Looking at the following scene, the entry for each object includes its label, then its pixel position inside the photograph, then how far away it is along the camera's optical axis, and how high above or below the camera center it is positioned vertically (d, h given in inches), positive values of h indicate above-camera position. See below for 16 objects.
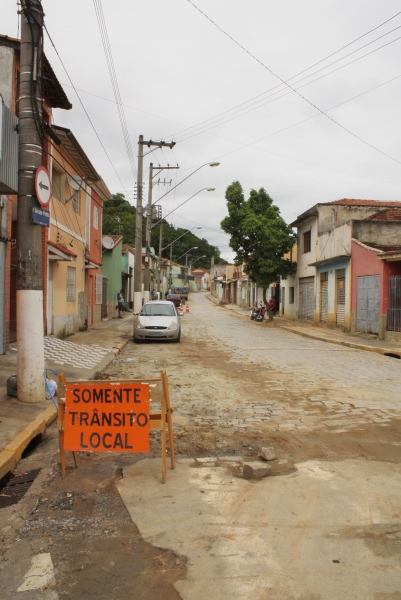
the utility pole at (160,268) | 1726.4 +86.6
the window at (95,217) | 847.7 +128.7
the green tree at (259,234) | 1066.7 +126.2
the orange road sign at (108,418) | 172.7 -45.2
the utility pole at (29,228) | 260.7 +33.5
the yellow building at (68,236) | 576.1 +72.0
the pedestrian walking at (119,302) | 1067.8 -25.3
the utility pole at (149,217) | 1124.8 +171.0
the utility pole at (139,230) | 937.5 +116.7
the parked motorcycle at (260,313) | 1155.3 -50.7
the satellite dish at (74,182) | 642.8 +144.4
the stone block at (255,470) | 173.3 -63.9
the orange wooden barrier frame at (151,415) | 175.0 -43.6
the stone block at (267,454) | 191.4 -63.7
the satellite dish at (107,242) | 1003.3 +99.3
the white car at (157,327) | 629.6 -47.2
